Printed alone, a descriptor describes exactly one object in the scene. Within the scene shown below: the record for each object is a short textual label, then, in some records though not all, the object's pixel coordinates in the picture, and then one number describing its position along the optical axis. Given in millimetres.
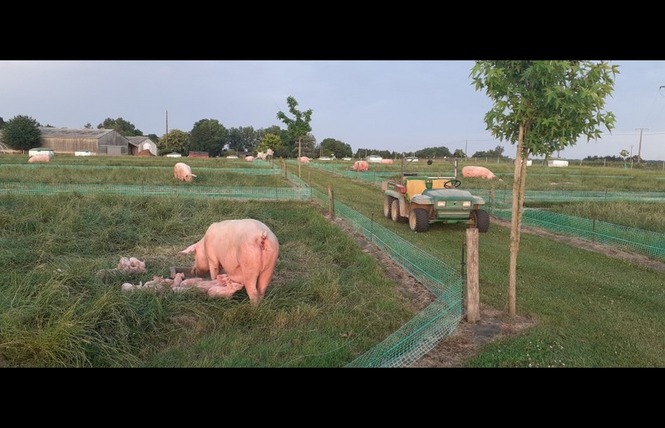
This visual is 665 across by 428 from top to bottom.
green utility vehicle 10844
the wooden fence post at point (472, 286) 5047
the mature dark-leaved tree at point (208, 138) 83750
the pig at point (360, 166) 35038
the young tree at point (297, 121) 20375
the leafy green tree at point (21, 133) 57688
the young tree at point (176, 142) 70956
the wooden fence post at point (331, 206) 12469
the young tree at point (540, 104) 4574
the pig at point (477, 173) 28234
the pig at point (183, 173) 20859
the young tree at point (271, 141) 58281
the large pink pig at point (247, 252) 5457
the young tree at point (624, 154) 66712
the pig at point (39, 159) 31991
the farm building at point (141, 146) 69562
